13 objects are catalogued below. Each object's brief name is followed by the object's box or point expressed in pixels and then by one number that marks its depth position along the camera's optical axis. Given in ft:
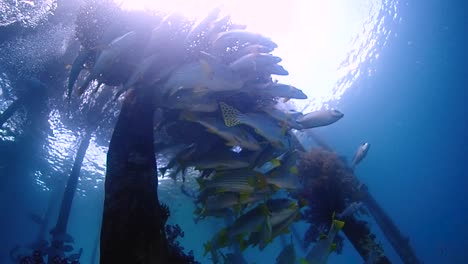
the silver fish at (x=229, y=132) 11.95
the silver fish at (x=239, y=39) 13.10
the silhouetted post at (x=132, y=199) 10.18
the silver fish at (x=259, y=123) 11.73
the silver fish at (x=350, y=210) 19.71
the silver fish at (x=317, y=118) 13.91
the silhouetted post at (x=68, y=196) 42.96
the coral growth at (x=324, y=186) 21.65
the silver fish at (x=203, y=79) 11.78
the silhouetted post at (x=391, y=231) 32.60
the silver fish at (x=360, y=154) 25.88
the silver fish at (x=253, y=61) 12.64
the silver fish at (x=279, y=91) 13.44
